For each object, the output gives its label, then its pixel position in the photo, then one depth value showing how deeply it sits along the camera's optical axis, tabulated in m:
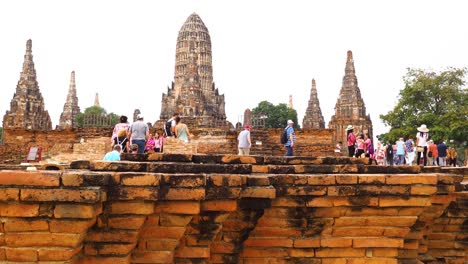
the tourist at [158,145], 13.20
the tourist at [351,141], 13.14
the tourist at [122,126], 9.81
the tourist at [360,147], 12.97
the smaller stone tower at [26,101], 31.59
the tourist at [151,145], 13.09
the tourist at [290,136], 11.25
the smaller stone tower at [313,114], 46.59
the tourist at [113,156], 7.28
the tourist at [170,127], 12.57
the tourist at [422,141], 13.10
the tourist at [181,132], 11.53
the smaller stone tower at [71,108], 49.94
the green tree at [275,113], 62.34
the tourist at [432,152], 16.50
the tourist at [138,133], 9.31
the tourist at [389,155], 17.30
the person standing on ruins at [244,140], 12.27
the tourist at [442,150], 16.39
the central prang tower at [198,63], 47.88
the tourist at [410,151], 16.42
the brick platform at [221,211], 2.39
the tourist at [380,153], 18.02
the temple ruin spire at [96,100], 75.19
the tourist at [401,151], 15.89
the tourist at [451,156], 19.25
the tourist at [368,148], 14.00
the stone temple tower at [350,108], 33.56
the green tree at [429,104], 30.94
